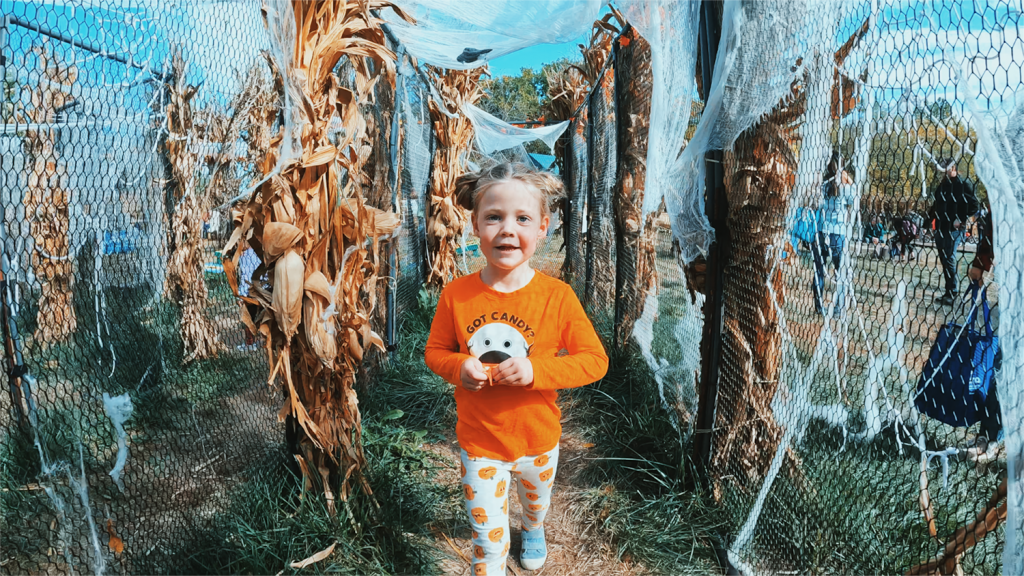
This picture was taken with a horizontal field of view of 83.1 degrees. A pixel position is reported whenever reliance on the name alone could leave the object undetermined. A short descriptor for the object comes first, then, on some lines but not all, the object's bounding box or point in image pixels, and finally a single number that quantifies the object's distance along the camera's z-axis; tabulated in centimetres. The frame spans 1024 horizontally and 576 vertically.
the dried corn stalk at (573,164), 699
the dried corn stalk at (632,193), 353
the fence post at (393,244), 377
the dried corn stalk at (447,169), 553
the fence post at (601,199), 468
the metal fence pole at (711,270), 201
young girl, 167
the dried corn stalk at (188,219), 411
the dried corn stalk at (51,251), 351
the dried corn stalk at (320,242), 166
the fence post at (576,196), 690
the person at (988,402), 137
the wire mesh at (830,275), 131
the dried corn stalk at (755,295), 188
